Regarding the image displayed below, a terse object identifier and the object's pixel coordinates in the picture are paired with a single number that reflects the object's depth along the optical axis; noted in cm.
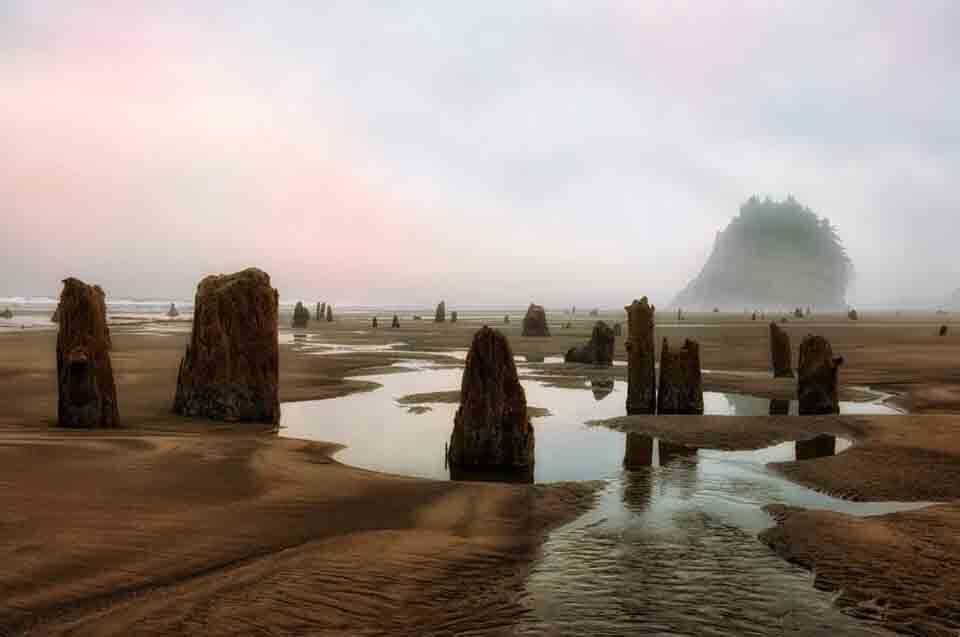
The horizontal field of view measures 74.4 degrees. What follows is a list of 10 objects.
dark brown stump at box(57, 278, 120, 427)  1278
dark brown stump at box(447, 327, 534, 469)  1180
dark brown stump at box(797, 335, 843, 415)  1759
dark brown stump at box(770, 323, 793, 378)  2600
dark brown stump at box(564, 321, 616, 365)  3244
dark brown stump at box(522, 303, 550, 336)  5491
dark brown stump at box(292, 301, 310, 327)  7331
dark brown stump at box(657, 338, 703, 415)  1802
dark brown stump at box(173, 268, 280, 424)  1532
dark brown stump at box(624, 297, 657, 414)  1852
